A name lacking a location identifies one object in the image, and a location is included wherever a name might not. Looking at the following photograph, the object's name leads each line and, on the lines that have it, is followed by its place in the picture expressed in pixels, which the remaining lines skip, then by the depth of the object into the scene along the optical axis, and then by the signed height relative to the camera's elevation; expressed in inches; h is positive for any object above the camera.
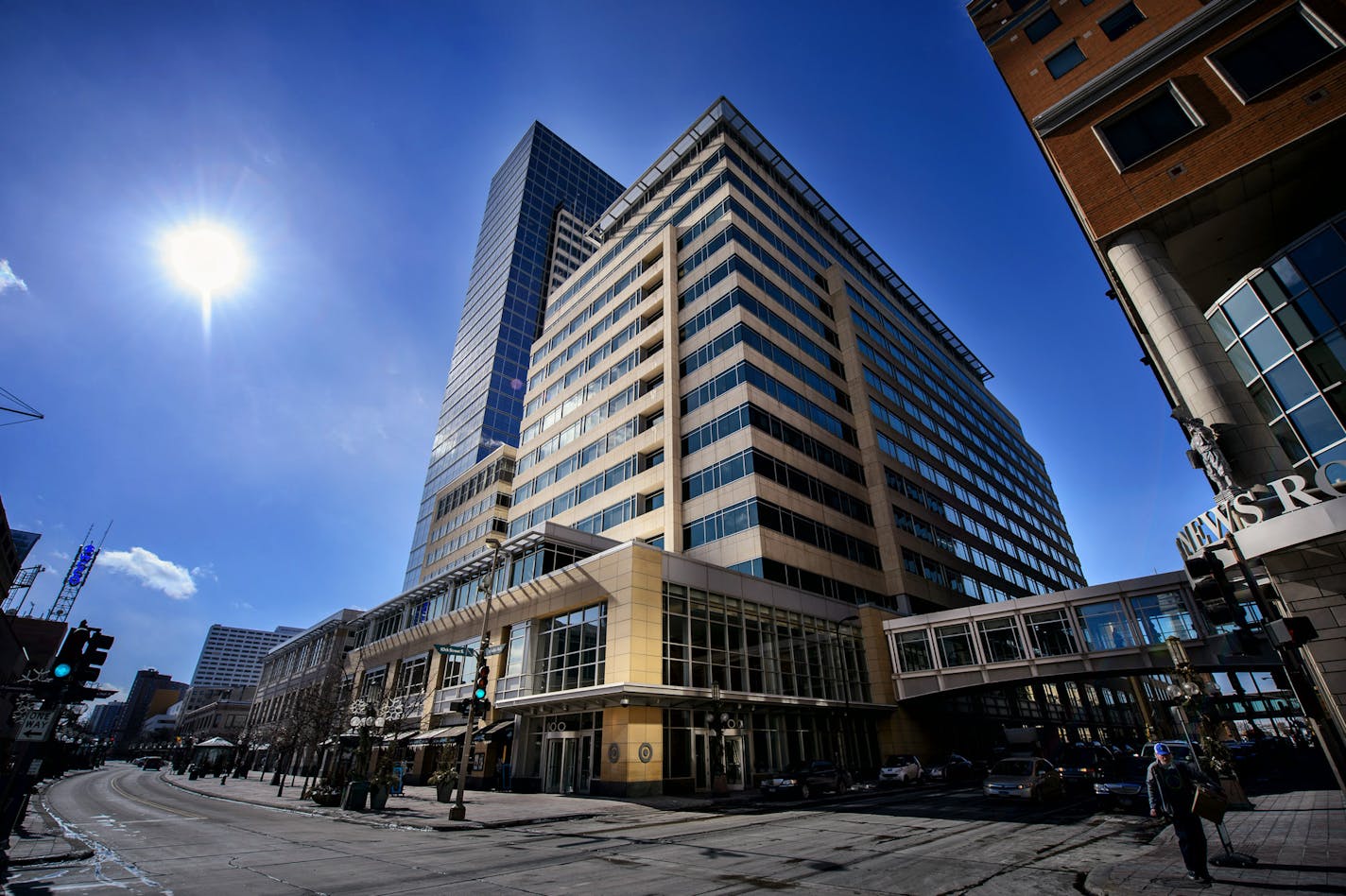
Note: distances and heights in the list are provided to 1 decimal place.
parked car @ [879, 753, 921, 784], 1142.3 -50.5
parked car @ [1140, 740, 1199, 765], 945.9 -18.0
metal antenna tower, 3828.7 +1130.8
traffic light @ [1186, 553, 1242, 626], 335.6 +79.2
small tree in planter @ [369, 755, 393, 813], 792.3 -45.8
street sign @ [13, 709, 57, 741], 393.7 +22.3
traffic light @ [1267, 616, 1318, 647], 332.5 +54.2
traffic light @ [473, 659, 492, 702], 707.9 +71.6
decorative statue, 596.7 +273.8
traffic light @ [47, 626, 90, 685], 407.8 +65.5
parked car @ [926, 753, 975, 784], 1184.8 -54.5
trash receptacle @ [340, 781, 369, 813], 812.6 -53.7
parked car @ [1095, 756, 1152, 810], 700.0 -52.9
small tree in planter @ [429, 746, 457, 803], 876.8 -35.8
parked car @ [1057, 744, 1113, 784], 1002.1 -40.8
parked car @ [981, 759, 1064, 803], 778.2 -49.9
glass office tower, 3095.5 +2686.2
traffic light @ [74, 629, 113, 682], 423.8 +68.6
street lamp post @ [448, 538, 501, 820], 661.3 +12.9
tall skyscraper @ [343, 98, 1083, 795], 1069.8 +558.7
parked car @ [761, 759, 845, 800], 917.2 -52.8
